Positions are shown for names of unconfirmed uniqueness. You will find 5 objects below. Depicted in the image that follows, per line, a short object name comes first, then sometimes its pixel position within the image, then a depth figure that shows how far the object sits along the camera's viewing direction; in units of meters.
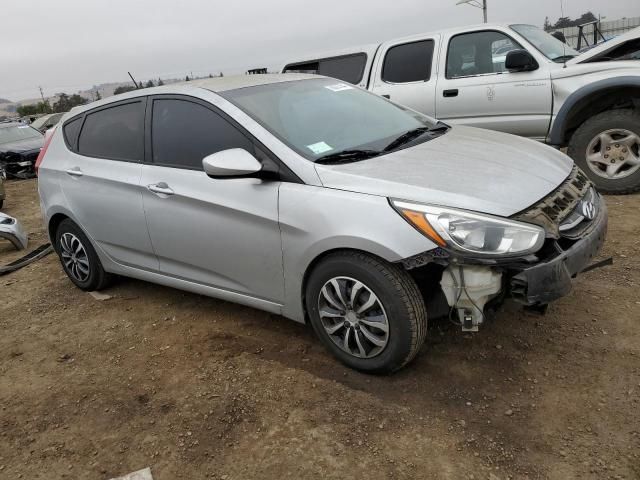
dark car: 13.76
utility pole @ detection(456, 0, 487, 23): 20.95
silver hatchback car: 2.54
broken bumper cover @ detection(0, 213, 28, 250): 6.28
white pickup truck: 5.29
